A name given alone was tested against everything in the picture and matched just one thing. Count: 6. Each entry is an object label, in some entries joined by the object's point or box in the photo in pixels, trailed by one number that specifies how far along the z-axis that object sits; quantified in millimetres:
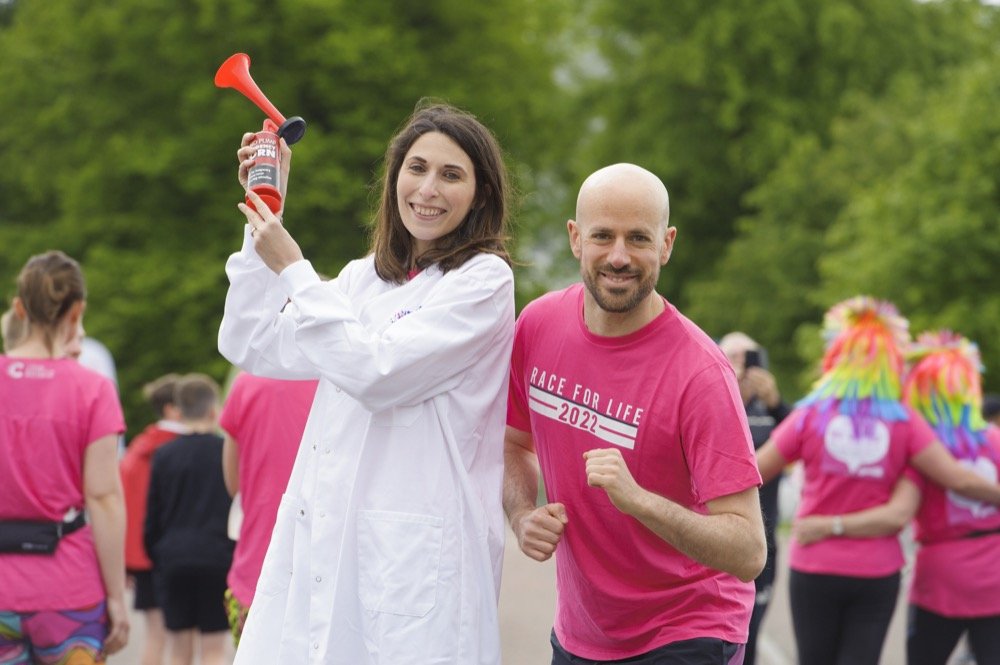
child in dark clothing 17094
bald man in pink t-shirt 8125
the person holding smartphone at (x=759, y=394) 17297
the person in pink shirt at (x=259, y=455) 13344
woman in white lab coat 7934
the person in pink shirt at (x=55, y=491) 11469
